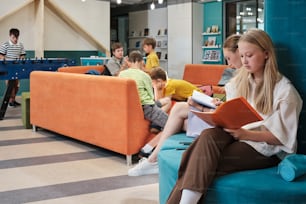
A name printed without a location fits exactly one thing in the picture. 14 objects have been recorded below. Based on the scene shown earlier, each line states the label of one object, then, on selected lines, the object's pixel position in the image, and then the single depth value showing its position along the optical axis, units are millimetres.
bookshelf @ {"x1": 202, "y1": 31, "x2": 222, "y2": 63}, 11770
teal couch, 1984
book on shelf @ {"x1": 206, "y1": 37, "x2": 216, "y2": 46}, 11848
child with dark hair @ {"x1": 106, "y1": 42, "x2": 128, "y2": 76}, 6639
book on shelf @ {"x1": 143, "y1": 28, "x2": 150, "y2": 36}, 13922
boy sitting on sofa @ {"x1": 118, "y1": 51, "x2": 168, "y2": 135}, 4234
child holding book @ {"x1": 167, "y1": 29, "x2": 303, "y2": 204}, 2084
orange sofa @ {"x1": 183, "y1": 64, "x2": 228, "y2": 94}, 7592
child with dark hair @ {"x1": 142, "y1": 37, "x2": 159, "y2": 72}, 6711
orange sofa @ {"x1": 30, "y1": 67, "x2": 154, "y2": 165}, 4137
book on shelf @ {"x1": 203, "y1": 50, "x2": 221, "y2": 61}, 11773
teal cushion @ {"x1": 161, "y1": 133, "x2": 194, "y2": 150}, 2746
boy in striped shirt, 8438
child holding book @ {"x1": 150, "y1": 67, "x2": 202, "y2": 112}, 4684
